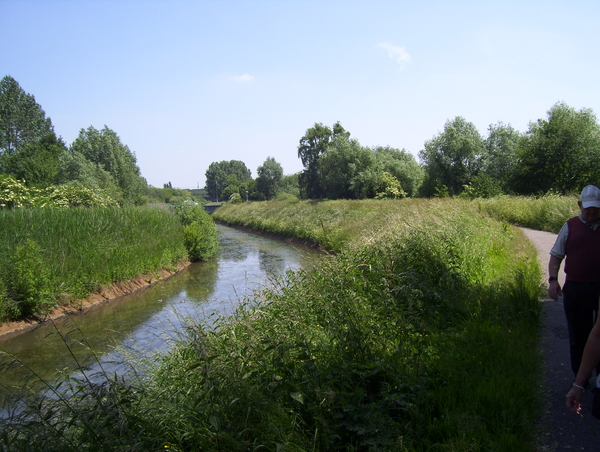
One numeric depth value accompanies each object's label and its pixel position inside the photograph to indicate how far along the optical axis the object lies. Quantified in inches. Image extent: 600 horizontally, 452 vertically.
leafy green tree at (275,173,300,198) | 3235.7
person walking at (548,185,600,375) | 145.3
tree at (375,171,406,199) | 1493.6
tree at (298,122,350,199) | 2213.3
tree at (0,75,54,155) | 2316.7
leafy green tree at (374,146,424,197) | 1625.2
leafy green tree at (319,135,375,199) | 1599.4
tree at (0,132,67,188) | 1736.0
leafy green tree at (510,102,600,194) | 938.1
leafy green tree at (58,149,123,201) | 1203.4
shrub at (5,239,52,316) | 399.9
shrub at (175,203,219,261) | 853.2
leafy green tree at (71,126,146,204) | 1588.3
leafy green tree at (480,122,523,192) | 1435.8
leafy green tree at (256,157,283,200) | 3213.6
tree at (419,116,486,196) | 1440.7
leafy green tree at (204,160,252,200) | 6131.9
